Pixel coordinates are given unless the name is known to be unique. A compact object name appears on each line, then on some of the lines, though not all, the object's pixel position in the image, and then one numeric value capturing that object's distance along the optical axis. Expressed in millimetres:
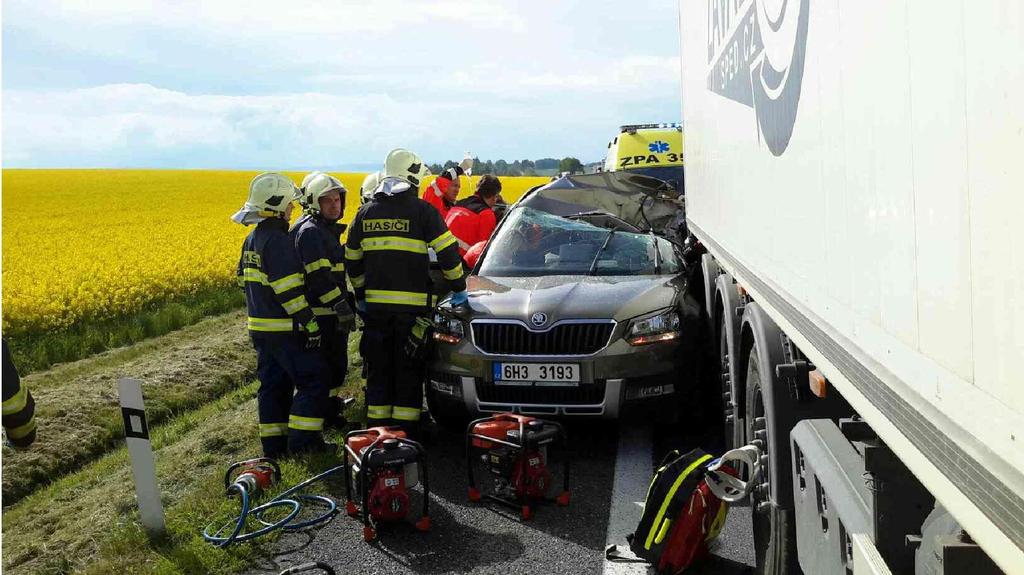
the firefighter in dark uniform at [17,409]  3301
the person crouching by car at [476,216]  9930
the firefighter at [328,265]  6848
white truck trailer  1544
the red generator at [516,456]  5465
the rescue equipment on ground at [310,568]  4414
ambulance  14500
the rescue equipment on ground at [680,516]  4383
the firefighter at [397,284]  6863
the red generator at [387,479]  5191
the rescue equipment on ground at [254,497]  5141
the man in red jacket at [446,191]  11031
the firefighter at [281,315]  6586
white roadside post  5332
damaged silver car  6469
